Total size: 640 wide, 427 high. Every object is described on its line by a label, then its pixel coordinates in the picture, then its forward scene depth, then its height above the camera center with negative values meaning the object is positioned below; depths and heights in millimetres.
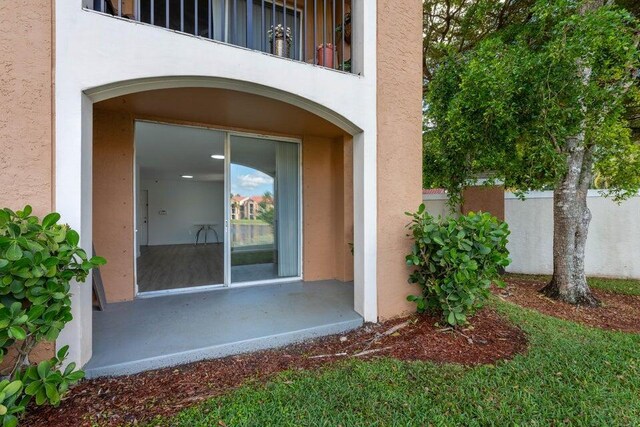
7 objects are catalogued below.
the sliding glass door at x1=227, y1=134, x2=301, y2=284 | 5043 +69
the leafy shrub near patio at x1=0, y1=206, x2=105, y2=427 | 1783 -520
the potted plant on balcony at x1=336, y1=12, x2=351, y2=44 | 4986 +3200
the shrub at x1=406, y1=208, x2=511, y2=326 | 3246 -509
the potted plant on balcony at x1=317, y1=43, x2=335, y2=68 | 3979 +2258
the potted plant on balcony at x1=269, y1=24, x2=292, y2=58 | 3920 +2337
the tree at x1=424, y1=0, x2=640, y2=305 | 3441 +1338
